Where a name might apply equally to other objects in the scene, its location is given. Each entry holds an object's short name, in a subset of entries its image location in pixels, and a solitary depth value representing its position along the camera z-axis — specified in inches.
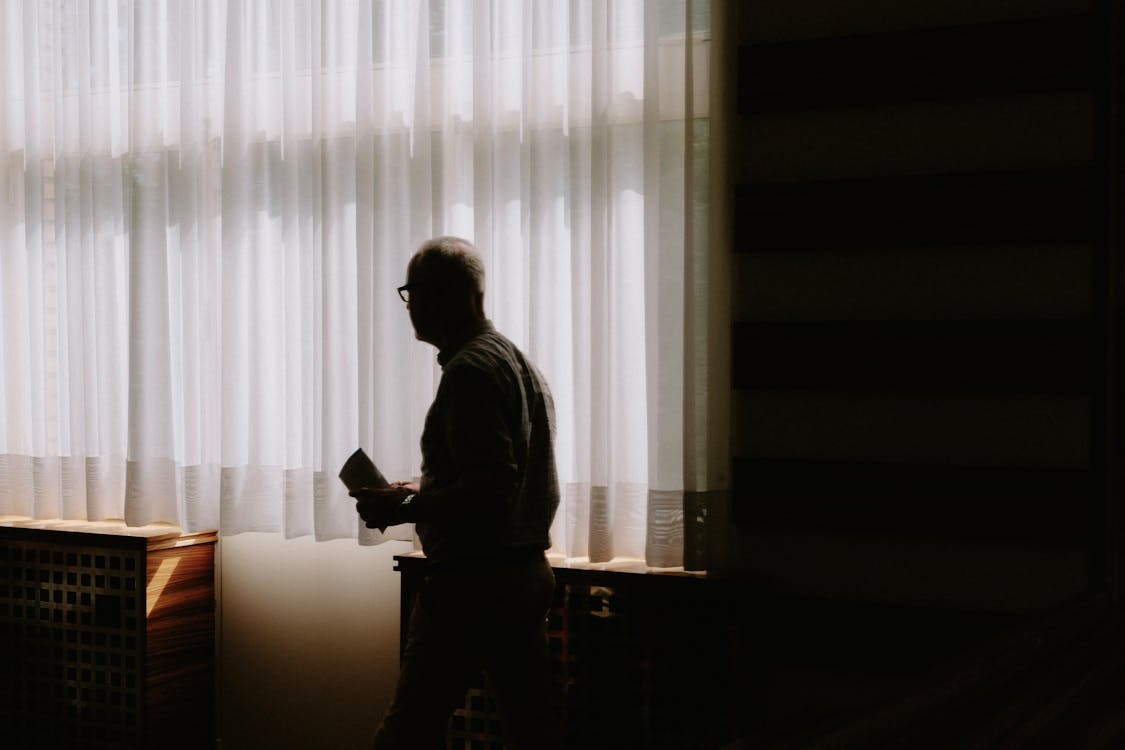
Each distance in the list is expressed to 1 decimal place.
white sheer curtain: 97.7
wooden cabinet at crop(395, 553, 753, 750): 90.0
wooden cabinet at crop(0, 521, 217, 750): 110.4
